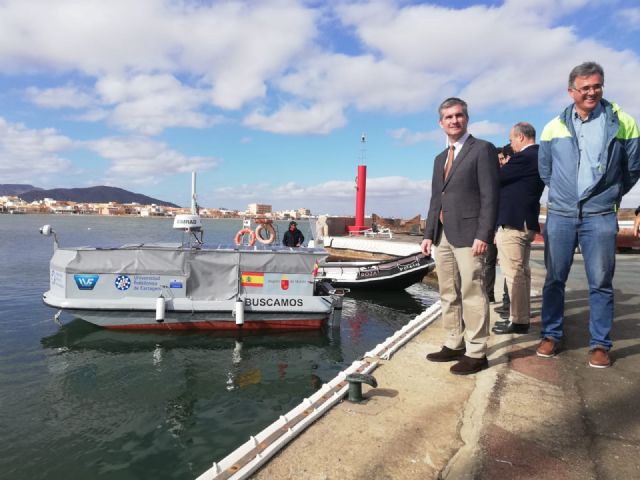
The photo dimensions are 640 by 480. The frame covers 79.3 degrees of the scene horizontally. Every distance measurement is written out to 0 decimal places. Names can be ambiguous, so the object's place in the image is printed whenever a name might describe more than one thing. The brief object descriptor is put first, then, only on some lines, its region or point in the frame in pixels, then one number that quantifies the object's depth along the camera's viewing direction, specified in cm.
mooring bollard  299
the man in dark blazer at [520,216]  470
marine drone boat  931
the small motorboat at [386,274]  1547
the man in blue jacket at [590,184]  339
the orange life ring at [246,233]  1268
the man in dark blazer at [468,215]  347
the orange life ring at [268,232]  1312
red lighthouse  3061
